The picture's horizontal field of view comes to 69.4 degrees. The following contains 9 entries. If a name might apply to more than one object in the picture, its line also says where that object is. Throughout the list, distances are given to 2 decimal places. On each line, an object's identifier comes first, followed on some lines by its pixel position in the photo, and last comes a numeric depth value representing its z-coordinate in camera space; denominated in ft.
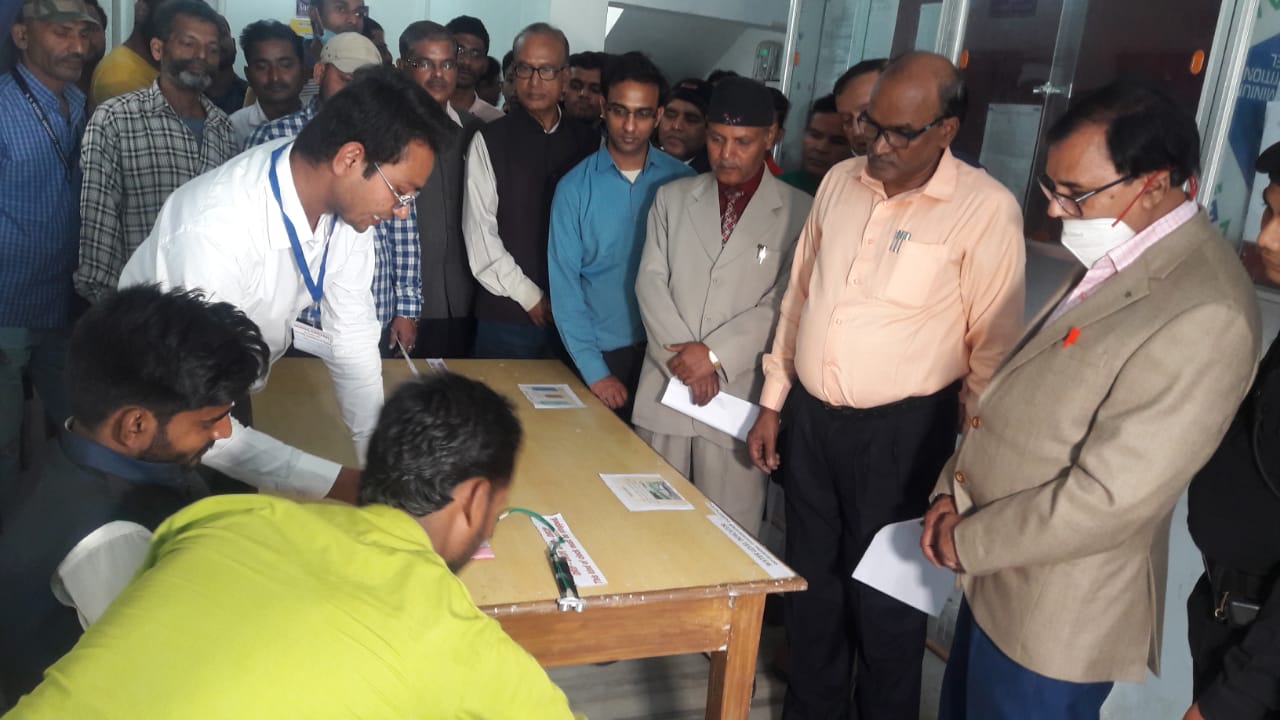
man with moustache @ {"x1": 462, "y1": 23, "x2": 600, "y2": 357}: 9.79
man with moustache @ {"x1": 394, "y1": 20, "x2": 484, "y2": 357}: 10.17
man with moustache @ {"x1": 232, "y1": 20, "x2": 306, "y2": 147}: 11.82
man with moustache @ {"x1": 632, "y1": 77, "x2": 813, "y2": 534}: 7.94
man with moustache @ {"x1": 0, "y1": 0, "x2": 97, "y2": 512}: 8.95
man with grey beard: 8.73
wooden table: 5.02
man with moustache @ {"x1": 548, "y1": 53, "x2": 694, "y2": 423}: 8.96
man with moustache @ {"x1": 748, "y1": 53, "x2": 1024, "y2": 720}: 6.41
